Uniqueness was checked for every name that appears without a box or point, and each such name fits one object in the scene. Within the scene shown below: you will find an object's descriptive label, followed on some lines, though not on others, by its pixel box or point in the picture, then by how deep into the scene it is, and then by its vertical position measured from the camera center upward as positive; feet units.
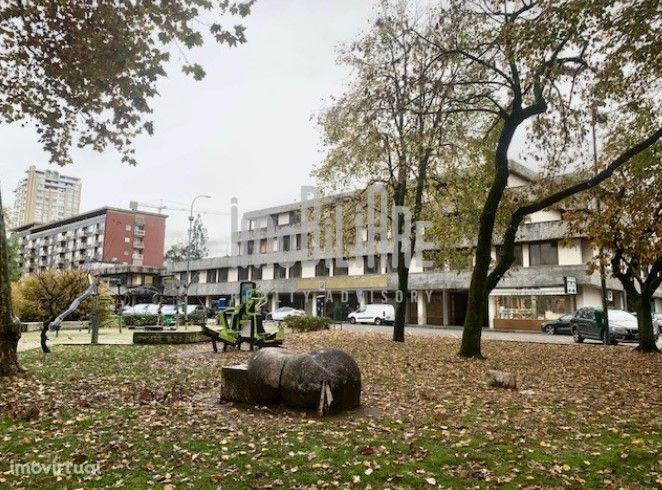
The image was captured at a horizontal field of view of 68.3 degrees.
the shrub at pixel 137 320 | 115.96 -4.19
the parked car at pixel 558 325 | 110.52 -4.75
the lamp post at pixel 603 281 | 65.00 +3.71
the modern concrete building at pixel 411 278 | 126.52 +8.56
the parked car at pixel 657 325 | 96.22 -3.92
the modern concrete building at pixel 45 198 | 514.68 +114.89
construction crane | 335.22 +66.35
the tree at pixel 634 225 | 55.93 +9.83
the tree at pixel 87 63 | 31.27 +16.62
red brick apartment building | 326.03 +44.72
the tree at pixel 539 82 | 35.42 +20.11
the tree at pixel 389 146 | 61.93 +21.68
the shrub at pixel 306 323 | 92.72 -3.75
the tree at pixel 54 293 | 106.32 +1.73
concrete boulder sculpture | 26.14 -4.28
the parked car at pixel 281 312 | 155.16 -2.87
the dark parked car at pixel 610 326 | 82.33 -3.65
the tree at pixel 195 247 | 331.36 +38.56
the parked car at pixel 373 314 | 144.15 -3.16
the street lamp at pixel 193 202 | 151.60 +32.23
